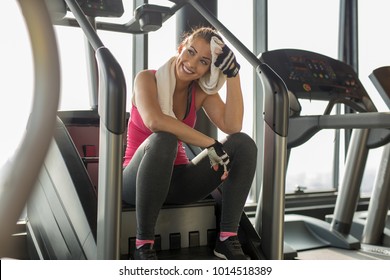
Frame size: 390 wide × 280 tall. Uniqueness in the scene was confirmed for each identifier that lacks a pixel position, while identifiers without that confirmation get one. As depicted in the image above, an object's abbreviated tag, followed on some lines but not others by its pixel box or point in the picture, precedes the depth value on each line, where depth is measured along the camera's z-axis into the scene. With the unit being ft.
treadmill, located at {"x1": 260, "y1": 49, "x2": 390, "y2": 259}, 6.61
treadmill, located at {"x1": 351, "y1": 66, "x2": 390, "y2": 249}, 9.20
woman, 4.83
